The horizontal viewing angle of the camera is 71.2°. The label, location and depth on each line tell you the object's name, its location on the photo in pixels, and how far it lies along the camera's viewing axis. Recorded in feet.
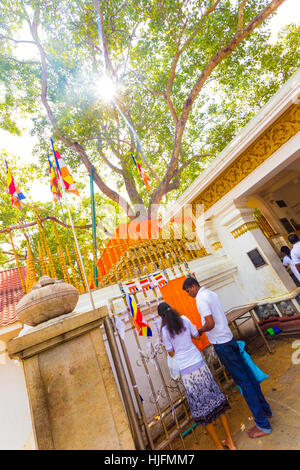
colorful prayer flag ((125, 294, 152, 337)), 9.70
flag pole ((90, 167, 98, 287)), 14.96
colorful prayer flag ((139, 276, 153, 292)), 12.31
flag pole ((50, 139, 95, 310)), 13.86
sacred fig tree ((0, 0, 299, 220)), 23.84
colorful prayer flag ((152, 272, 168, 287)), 13.15
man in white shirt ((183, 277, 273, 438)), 8.20
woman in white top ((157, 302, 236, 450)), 8.13
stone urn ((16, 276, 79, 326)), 6.38
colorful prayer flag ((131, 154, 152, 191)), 24.13
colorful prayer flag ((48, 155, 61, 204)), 17.23
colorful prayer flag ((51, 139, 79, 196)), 14.58
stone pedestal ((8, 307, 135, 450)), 5.02
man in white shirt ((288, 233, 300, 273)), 15.03
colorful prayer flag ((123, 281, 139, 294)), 11.89
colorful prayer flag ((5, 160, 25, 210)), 17.15
